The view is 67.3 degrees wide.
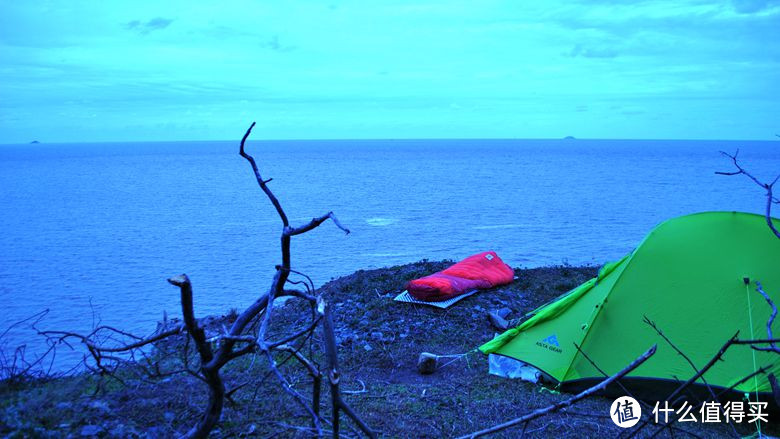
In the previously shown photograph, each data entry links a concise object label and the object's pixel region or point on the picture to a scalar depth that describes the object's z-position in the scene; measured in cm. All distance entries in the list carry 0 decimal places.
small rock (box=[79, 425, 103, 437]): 484
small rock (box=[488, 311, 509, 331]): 1079
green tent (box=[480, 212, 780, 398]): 736
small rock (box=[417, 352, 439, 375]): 894
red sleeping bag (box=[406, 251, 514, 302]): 1198
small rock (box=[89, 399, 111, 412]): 539
